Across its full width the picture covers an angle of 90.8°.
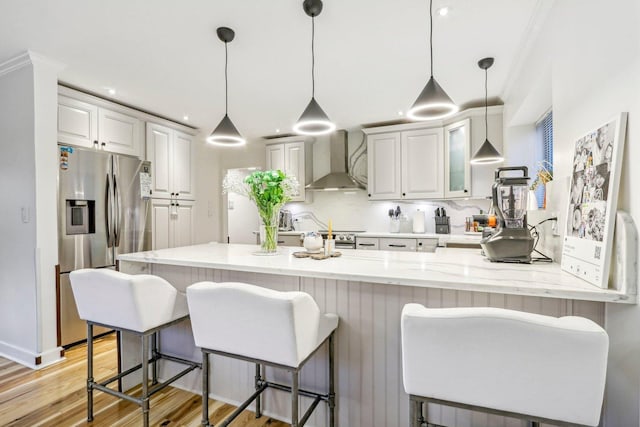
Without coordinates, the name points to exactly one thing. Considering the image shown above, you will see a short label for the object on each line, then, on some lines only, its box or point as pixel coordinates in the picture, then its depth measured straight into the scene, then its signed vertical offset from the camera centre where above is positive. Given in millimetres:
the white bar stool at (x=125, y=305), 1566 -498
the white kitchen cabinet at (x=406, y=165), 3923 +576
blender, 1582 -84
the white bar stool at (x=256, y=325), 1197 -465
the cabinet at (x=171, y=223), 3860 -165
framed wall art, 1088 +25
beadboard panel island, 1231 -403
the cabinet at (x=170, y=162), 3832 +626
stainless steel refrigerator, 2773 -31
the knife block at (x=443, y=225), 4027 -207
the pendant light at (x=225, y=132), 2137 +556
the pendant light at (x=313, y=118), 1862 +570
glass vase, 2115 -190
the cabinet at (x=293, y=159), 4730 +780
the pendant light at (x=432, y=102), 1680 +573
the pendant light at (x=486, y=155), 2926 +499
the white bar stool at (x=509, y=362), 849 -441
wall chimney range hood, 4441 +626
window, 2625 +601
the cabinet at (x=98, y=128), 2926 +850
